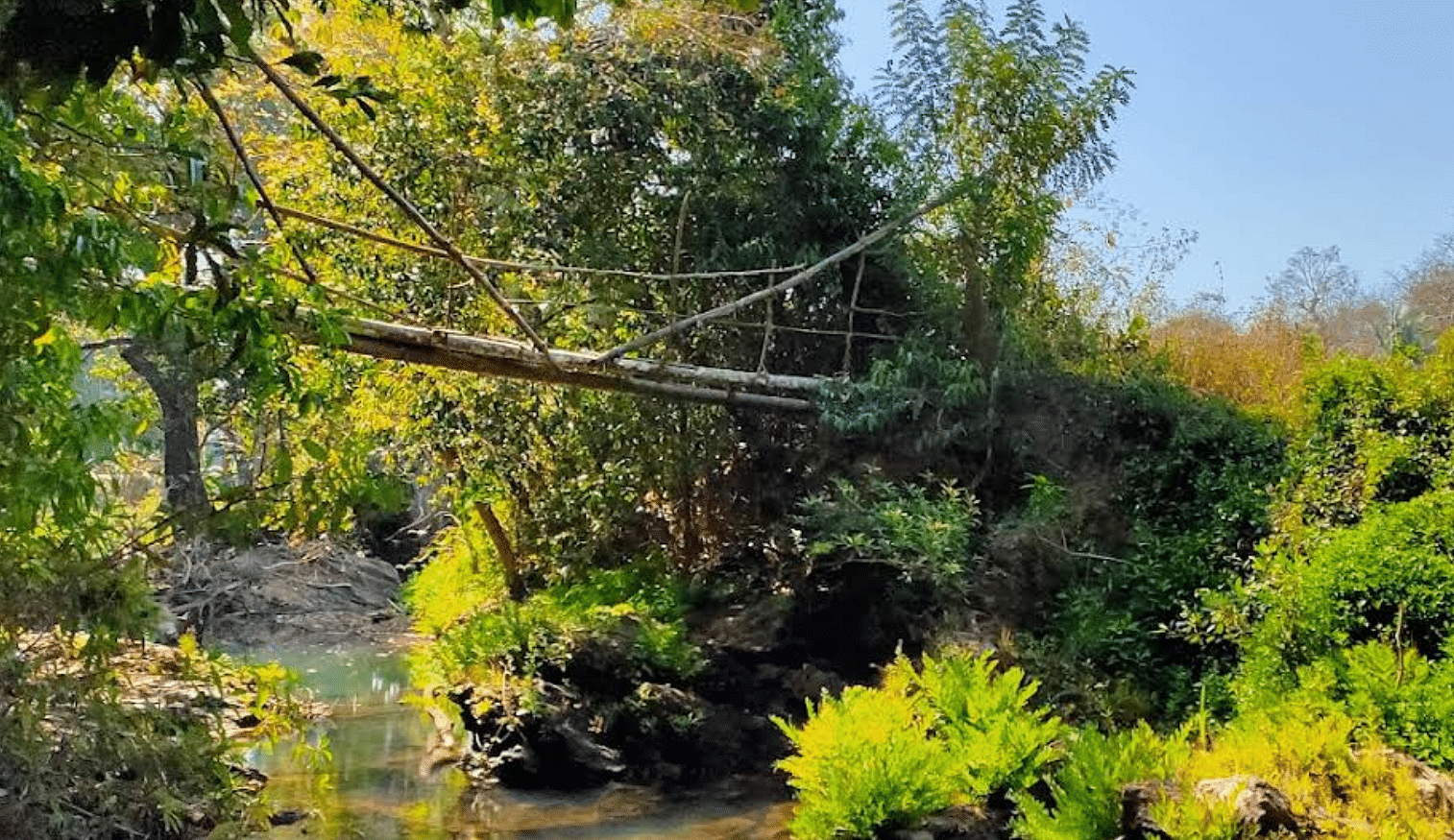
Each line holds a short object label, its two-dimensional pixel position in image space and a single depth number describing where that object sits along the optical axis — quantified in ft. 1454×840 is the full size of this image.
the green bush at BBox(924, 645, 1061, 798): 19.53
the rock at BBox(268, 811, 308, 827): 21.20
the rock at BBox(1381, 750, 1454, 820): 14.98
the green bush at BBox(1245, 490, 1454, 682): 18.79
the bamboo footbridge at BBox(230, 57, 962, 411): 22.16
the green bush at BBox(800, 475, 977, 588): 25.48
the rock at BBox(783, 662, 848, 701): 27.25
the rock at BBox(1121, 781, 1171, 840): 16.12
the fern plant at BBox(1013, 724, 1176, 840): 16.67
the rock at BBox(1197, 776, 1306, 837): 15.02
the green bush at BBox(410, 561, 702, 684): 27.78
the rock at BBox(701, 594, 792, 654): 28.99
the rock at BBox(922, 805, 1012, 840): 18.98
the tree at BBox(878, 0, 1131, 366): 28.84
